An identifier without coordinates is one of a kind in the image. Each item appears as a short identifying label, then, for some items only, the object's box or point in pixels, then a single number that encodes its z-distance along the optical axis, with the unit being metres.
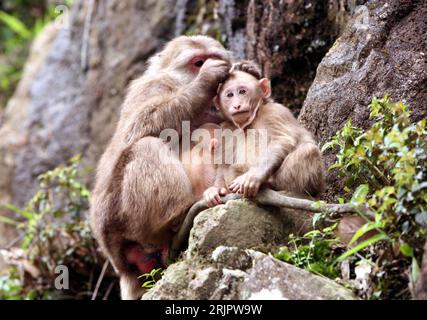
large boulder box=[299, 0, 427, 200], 5.93
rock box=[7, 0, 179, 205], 10.85
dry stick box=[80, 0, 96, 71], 12.00
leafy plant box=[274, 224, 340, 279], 4.73
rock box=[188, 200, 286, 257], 5.00
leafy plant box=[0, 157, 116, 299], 8.65
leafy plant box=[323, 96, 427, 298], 4.20
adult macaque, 5.66
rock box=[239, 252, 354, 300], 4.21
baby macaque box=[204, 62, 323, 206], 5.22
